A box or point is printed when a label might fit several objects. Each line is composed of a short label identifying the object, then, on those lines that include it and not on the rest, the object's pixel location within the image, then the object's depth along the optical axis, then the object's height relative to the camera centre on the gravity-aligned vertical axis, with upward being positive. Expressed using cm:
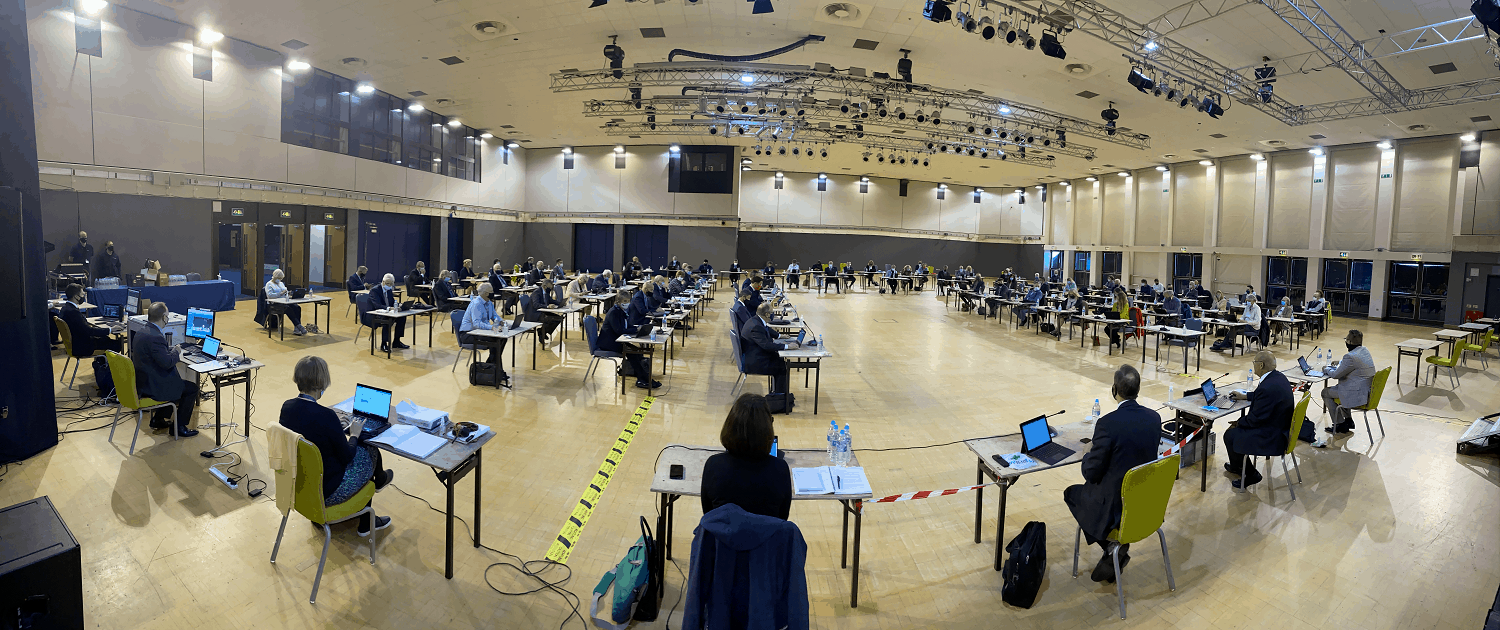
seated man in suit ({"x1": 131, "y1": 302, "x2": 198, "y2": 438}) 537 -95
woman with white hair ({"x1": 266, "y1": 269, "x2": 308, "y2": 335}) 1096 -58
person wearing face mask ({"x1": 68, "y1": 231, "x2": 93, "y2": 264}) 1198 +3
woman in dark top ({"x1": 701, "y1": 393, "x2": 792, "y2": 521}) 255 -84
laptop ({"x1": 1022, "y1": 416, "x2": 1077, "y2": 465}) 397 -108
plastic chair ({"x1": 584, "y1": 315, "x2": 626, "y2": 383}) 841 -98
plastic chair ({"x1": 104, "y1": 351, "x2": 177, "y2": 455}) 519 -113
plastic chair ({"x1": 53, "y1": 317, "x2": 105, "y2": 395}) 728 -99
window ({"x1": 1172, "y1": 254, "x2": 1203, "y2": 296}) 2540 +75
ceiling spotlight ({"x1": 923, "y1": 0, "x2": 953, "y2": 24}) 885 +393
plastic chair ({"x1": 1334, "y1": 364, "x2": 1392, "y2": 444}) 644 -103
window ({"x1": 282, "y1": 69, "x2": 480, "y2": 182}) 1586 +412
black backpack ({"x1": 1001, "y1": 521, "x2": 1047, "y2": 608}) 340 -161
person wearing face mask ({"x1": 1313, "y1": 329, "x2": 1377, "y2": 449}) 652 -90
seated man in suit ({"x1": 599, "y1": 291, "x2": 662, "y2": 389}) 841 -97
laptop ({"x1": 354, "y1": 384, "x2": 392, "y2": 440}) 404 -97
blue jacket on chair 212 -106
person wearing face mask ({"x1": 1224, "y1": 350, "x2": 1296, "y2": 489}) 497 -103
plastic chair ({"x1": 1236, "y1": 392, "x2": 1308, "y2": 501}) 492 -105
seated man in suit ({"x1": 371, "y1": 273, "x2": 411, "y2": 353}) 997 -63
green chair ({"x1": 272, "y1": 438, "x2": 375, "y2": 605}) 327 -128
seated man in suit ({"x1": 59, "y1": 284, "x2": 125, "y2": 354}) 723 -93
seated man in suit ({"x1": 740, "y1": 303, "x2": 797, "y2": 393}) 733 -95
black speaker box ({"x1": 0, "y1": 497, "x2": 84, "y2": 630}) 206 -113
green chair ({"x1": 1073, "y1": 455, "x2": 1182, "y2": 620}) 329 -118
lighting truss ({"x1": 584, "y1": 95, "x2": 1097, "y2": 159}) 1791 +496
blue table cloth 1077 -78
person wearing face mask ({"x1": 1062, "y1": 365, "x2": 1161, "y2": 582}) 342 -97
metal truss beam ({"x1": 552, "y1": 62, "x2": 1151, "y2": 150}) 1444 +480
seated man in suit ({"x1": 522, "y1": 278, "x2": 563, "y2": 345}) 1041 -79
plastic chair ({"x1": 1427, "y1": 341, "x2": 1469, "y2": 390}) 932 -101
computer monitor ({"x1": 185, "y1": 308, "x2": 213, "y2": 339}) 655 -72
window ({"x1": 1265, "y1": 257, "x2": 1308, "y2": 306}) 2205 +44
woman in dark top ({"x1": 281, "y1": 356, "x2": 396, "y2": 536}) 341 -96
